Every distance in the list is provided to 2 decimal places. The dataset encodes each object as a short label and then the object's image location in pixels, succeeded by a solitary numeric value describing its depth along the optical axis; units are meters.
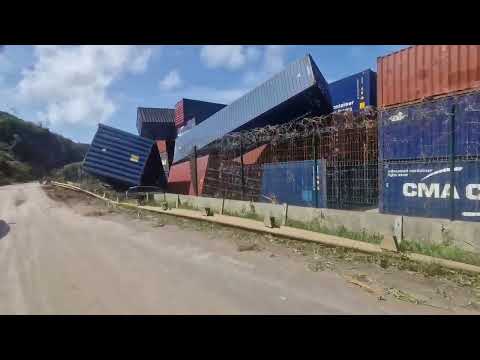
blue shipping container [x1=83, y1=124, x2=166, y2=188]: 14.93
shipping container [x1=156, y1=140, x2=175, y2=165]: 20.38
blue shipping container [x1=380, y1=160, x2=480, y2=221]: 6.62
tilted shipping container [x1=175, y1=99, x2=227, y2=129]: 25.94
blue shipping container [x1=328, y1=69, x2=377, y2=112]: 13.31
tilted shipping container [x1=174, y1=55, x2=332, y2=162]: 11.05
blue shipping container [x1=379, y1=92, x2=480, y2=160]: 6.86
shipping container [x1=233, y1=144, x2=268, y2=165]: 11.46
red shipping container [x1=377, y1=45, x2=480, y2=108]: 7.56
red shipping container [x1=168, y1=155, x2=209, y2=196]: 12.71
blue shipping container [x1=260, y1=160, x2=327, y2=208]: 9.16
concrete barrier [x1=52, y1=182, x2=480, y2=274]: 4.79
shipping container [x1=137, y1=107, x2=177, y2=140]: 29.62
